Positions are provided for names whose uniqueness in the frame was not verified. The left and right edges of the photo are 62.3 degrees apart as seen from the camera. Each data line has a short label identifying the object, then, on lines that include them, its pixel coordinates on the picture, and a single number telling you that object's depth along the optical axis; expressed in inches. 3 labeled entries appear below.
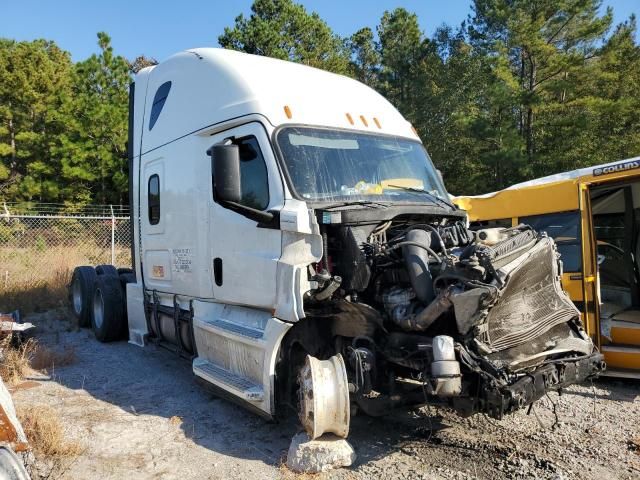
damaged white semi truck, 143.9
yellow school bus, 239.6
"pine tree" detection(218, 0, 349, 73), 975.0
